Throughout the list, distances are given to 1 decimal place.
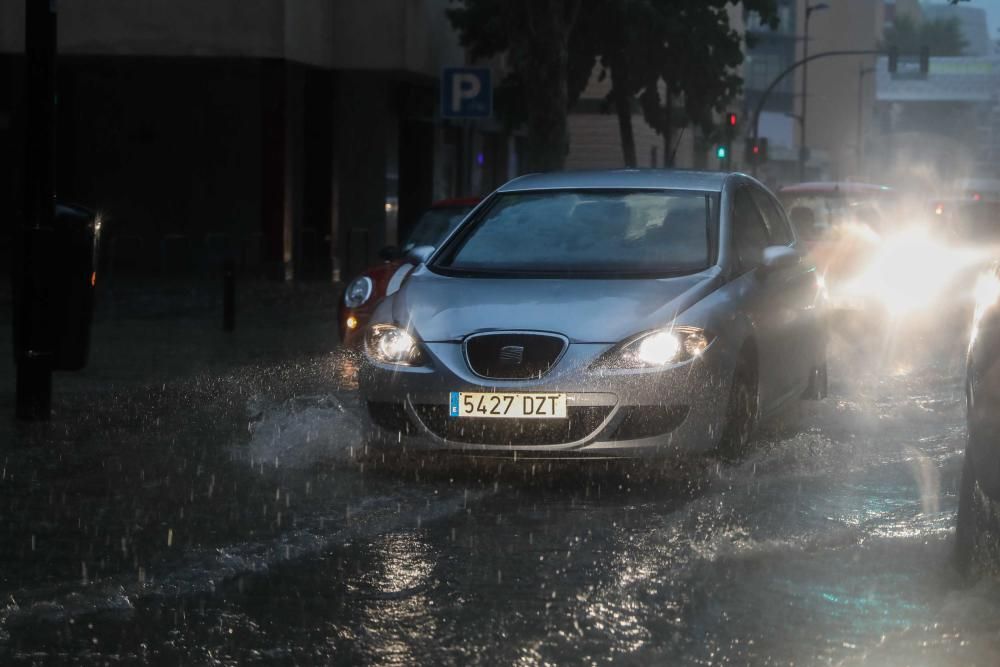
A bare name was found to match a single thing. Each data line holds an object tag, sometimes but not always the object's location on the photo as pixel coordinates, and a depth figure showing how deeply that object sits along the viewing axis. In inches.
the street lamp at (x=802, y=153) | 3058.1
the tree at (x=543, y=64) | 1056.8
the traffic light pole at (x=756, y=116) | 2096.5
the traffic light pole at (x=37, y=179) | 407.2
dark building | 1095.6
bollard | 718.5
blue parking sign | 831.1
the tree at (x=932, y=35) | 6525.6
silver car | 322.3
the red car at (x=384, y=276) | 555.5
